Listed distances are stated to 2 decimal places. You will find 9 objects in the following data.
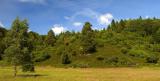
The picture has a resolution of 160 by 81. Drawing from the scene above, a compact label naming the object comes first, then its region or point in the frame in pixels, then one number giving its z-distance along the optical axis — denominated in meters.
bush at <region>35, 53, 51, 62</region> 65.42
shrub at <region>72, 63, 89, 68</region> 58.01
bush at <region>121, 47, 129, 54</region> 69.84
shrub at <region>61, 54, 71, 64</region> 61.51
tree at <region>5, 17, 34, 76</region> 29.07
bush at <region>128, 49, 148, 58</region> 67.71
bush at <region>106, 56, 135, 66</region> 62.13
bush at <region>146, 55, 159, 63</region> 64.50
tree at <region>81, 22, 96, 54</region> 67.31
